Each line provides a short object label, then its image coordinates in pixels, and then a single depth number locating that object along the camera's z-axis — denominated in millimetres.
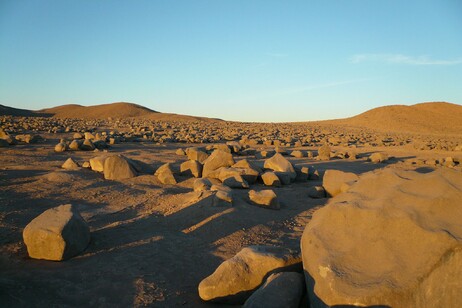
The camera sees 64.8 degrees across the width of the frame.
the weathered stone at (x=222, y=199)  5512
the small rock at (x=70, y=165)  8261
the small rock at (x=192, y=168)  8117
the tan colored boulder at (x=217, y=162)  8016
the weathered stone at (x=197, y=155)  9680
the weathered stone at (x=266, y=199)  5828
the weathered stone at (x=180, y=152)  11430
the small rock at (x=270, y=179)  7461
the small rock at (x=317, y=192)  6746
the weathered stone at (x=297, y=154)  12578
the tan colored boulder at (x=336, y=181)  6727
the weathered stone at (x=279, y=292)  2691
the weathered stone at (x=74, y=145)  11328
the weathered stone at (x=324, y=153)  12330
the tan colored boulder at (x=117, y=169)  7629
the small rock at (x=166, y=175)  7520
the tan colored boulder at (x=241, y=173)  7270
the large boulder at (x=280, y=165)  8039
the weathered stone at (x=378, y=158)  12008
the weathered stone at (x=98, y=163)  8109
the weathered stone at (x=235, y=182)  6969
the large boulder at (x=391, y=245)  2398
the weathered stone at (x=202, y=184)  6506
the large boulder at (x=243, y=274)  3115
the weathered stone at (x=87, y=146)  11578
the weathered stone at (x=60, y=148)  10938
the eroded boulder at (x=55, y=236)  3818
